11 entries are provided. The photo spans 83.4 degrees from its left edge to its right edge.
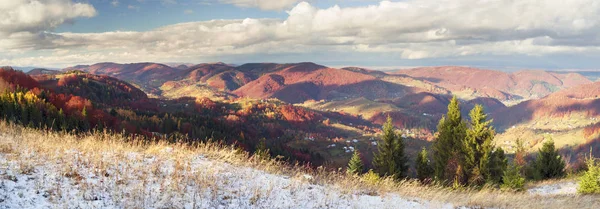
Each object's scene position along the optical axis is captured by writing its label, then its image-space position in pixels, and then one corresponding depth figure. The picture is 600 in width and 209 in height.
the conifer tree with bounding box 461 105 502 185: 37.16
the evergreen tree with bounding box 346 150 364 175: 49.79
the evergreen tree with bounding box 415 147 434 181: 48.94
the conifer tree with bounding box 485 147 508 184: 37.53
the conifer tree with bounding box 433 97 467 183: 39.31
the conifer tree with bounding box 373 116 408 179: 50.75
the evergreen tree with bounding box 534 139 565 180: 51.06
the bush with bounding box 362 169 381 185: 15.02
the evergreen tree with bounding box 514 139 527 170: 61.51
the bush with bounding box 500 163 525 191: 22.76
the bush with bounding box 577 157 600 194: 18.50
